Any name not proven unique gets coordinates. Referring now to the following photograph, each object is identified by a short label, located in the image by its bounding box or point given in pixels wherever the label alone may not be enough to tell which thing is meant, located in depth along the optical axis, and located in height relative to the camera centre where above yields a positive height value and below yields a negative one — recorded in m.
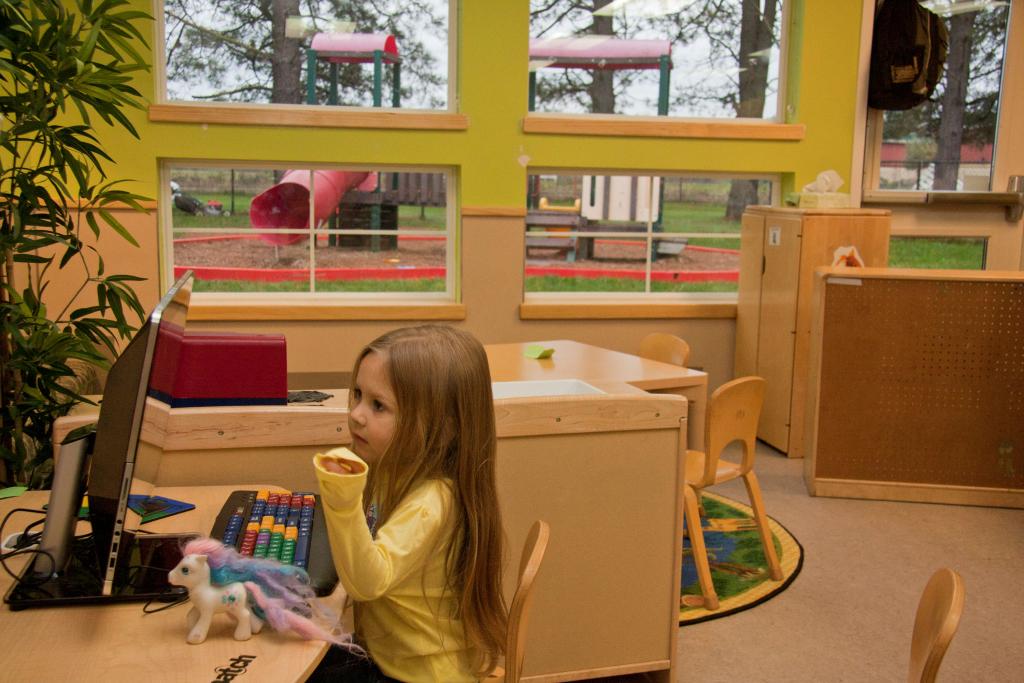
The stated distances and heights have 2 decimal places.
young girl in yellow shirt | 1.58 -0.45
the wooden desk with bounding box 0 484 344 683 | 1.28 -0.59
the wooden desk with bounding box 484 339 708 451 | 3.54 -0.58
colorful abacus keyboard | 1.65 -0.56
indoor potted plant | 2.71 -0.06
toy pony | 1.37 -0.53
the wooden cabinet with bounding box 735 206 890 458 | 4.99 -0.34
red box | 2.16 -0.36
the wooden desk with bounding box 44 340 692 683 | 2.41 -0.74
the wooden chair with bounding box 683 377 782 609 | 3.31 -0.84
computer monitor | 1.41 -0.45
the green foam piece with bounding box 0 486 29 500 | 2.03 -0.60
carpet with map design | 3.38 -1.26
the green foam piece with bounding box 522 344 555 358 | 3.97 -0.56
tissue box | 5.12 +0.08
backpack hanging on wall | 5.33 +0.87
